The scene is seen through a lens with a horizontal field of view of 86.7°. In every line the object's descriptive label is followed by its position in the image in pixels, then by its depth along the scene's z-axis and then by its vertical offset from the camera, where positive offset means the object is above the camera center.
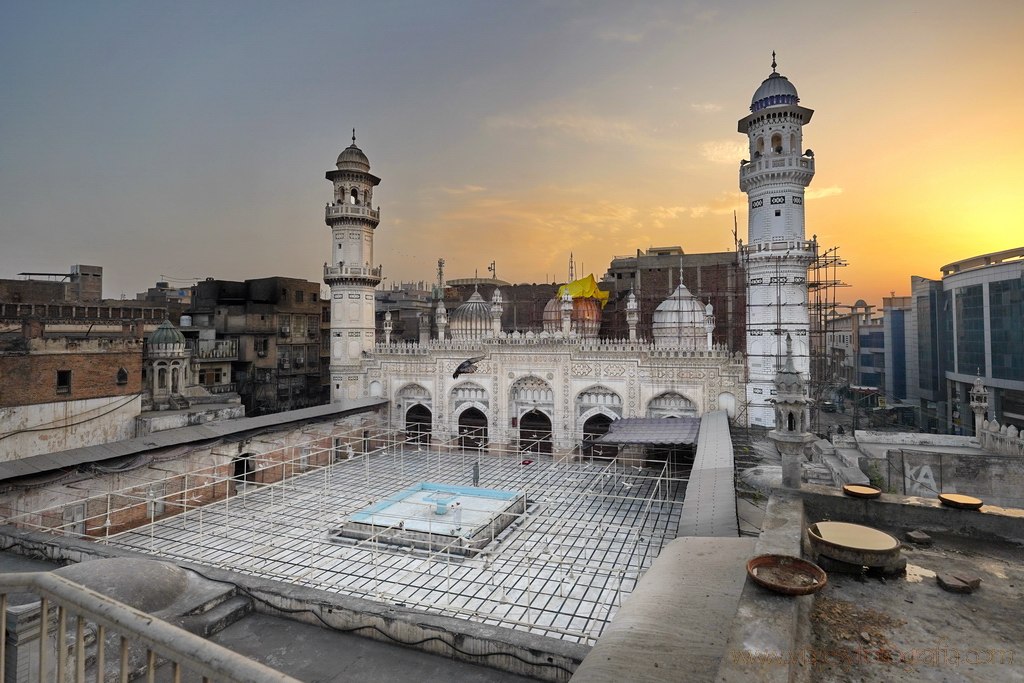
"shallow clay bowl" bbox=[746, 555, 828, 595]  4.19 -1.87
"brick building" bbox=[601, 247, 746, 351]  34.44 +4.47
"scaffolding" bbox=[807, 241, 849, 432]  27.02 +2.31
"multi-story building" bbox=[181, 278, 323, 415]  37.91 +1.17
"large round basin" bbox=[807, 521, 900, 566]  5.32 -1.97
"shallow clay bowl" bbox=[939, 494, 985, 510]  6.24 -1.75
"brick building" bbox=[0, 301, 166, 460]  20.06 -1.16
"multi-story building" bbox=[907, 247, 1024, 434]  33.84 +0.85
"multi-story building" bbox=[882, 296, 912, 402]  53.00 +0.08
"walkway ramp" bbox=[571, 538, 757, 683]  4.13 -2.42
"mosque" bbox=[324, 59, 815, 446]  24.62 +0.19
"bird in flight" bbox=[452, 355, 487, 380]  30.44 -0.66
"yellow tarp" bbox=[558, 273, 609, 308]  34.25 +4.12
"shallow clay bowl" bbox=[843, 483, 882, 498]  6.78 -1.77
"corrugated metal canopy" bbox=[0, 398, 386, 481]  16.41 -3.19
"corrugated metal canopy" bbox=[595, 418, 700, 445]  21.15 -3.32
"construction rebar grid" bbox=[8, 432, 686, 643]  13.12 -5.76
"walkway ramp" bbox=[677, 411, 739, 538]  10.38 -3.23
